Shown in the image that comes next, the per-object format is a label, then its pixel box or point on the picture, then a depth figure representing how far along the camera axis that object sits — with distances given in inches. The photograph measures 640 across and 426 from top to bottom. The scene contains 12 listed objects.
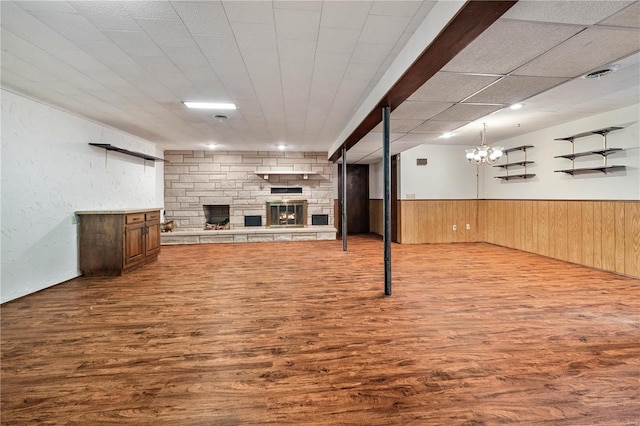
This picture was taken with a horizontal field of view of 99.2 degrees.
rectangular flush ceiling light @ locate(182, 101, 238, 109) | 150.5
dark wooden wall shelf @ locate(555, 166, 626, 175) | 160.8
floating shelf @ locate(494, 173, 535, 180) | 220.0
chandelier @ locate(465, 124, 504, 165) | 196.1
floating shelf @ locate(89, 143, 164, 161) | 177.6
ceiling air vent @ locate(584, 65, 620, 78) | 102.3
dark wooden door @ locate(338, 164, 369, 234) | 353.4
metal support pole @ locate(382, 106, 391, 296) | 125.1
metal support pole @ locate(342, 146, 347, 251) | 234.7
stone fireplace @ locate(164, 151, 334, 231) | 292.5
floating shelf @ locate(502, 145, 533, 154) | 218.9
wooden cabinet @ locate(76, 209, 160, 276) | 161.6
